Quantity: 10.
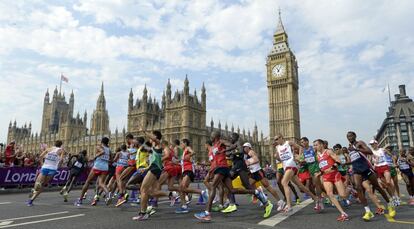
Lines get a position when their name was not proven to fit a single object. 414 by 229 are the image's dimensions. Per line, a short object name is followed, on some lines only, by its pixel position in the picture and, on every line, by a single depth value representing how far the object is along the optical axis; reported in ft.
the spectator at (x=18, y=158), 53.26
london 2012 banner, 49.73
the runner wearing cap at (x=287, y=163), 24.62
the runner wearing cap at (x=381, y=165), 29.99
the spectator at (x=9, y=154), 50.72
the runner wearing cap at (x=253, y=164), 28.58
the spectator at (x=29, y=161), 55.79
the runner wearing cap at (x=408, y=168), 33.78
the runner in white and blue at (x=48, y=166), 30.48
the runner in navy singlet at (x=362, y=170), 23.34
